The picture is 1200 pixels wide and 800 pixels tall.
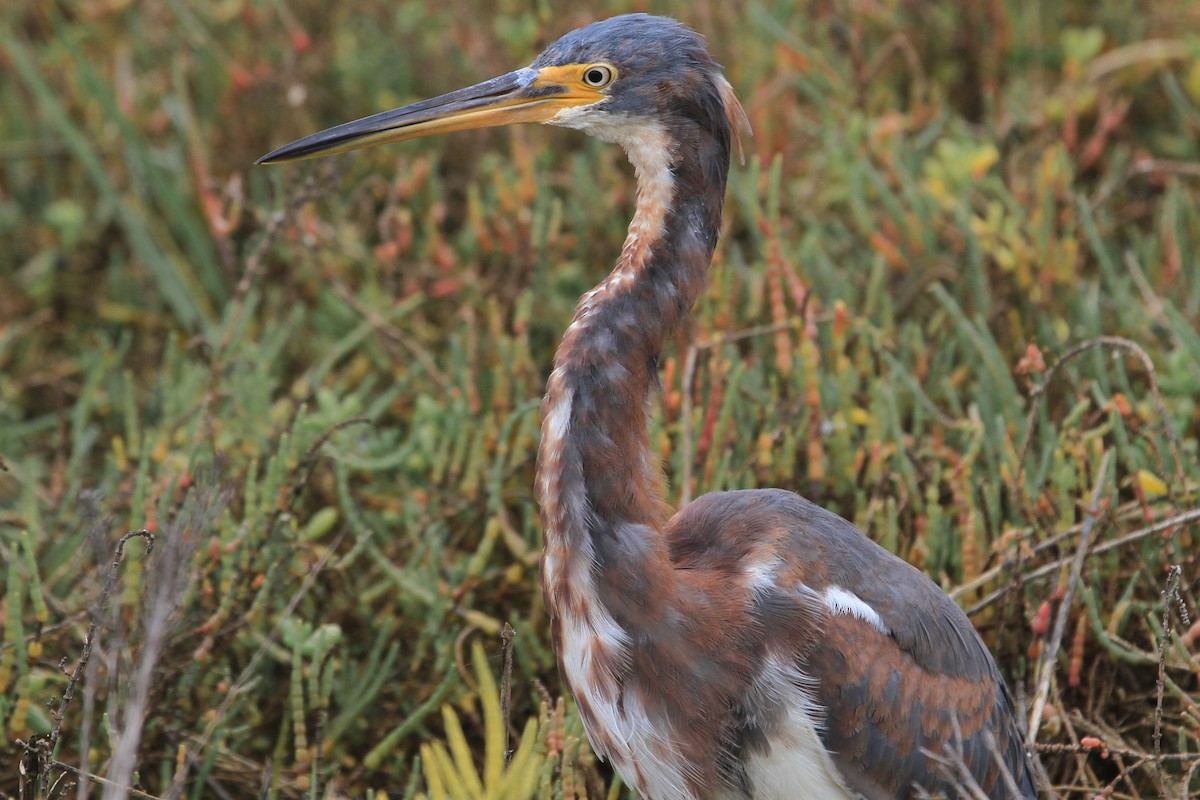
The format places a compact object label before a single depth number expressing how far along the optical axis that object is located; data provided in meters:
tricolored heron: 4.84
